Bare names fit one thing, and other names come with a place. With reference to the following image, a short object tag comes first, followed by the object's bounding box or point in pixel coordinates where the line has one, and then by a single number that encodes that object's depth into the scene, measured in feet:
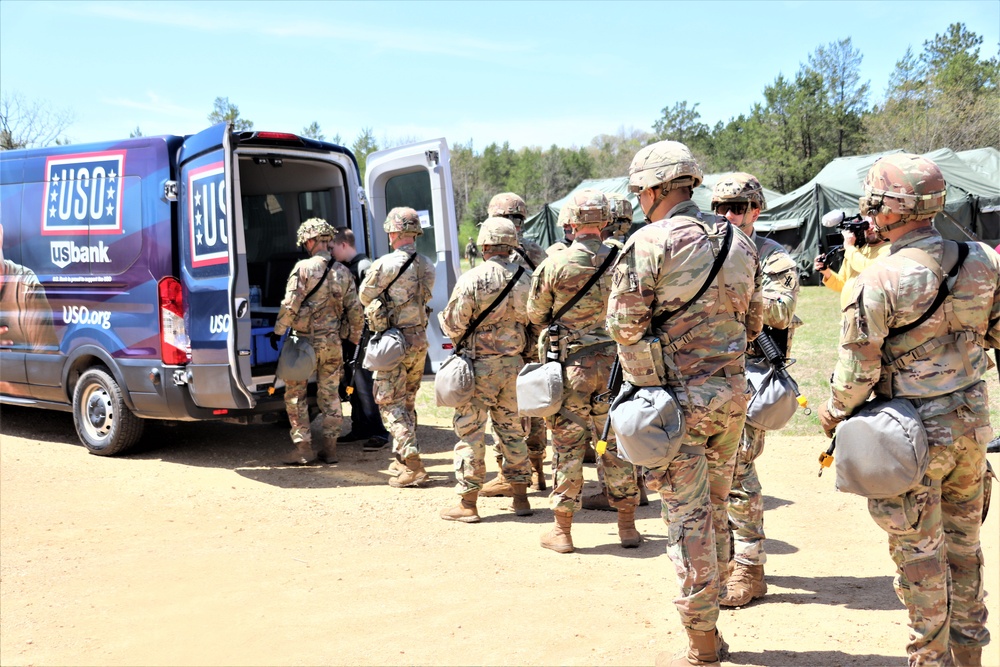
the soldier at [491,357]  17.49
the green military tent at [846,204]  63.05
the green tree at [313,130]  127.18
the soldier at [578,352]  15.39
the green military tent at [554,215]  78.43
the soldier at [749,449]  13.34
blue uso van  20.06
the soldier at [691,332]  10.73
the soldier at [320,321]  21.49
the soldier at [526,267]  18.49
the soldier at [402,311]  20.42
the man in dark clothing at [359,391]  23.18
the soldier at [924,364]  9.57
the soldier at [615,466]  16.15
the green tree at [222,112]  105.24
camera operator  17.11
